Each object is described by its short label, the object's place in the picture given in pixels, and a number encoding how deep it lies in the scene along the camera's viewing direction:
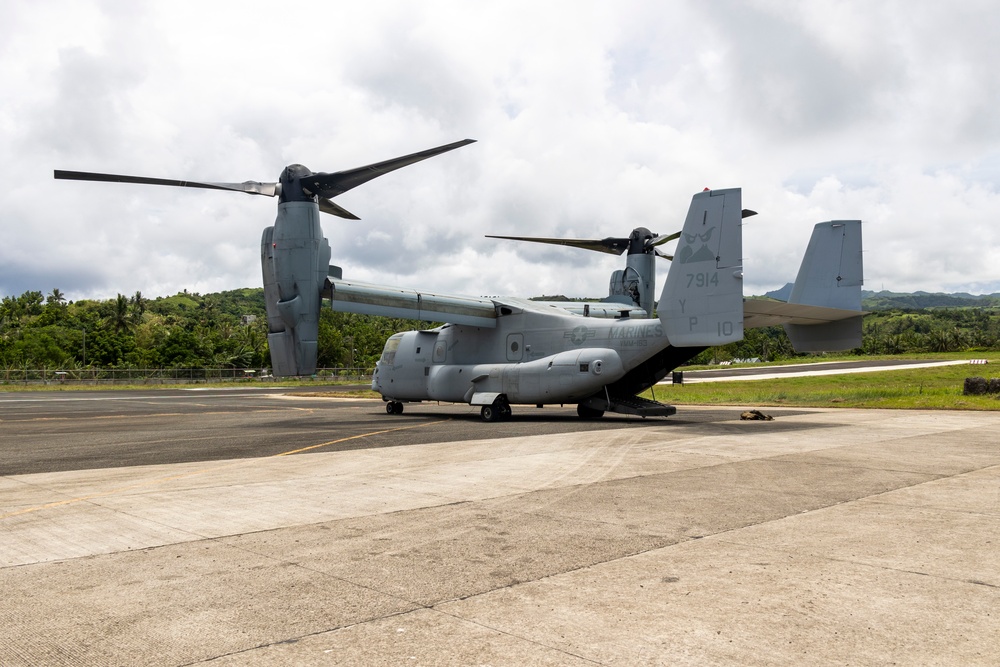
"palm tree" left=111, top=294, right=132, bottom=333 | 106.22
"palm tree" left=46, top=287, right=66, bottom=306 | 140.98
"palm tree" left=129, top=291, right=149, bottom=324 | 112.50
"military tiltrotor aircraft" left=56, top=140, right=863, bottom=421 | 18.25
